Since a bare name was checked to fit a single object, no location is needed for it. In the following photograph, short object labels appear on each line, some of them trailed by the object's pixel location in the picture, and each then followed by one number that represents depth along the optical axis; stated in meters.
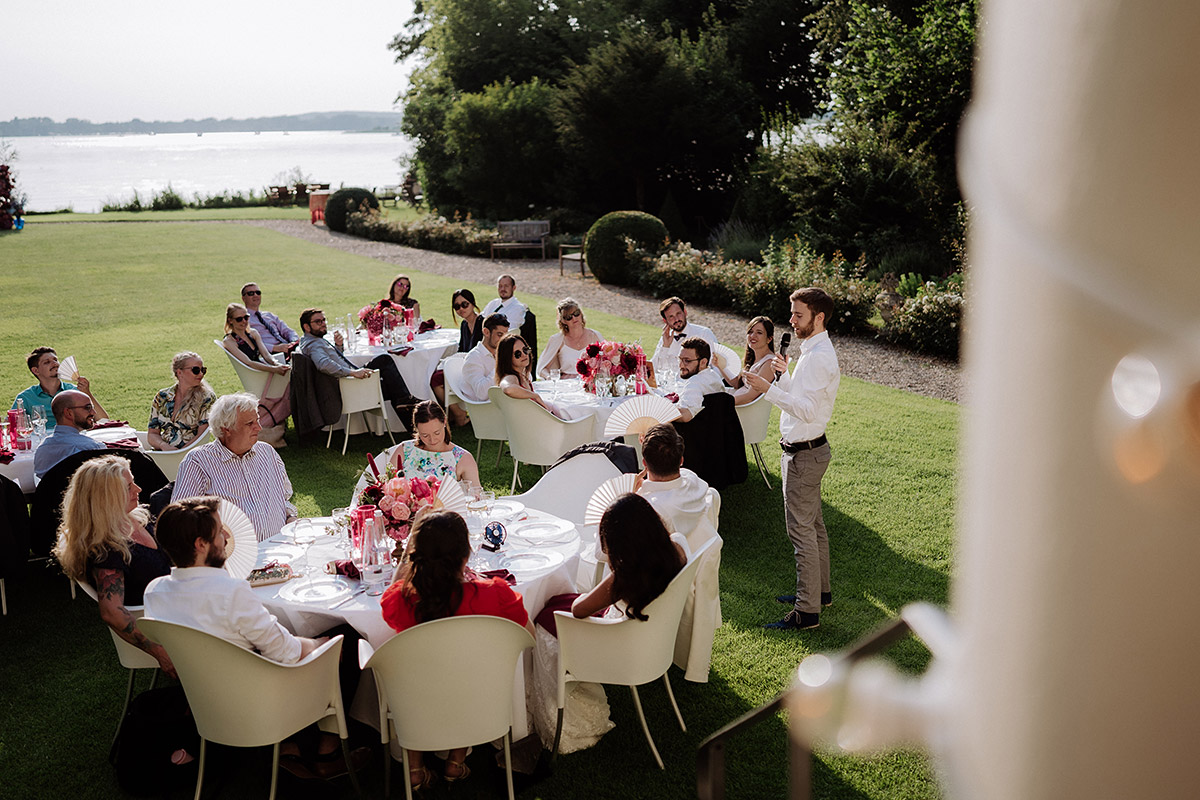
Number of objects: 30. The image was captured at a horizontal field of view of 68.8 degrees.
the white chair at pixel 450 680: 3.62
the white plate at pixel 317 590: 4.22
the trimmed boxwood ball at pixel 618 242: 19.39
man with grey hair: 5.19
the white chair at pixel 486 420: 8.06
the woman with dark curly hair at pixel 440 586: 3.74
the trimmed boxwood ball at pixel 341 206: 31.66
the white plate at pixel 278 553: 4.70
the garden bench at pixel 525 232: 26.27
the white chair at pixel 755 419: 7.70
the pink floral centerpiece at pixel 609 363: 7.78
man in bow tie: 8.23
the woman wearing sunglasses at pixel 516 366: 7.49
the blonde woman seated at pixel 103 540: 4.27
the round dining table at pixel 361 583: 4.15
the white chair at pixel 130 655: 4.30
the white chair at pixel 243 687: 3.62
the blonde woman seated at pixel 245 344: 9.12
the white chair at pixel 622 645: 4.07
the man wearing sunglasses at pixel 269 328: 9.75
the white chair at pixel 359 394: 8.87
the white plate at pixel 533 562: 4.50
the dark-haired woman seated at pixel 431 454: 5.43
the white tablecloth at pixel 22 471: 6.18
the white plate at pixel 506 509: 5.26
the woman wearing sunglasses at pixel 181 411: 6.99
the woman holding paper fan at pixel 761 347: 6.71
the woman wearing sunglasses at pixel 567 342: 8.66
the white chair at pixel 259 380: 9.20
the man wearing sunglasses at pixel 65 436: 5.92
